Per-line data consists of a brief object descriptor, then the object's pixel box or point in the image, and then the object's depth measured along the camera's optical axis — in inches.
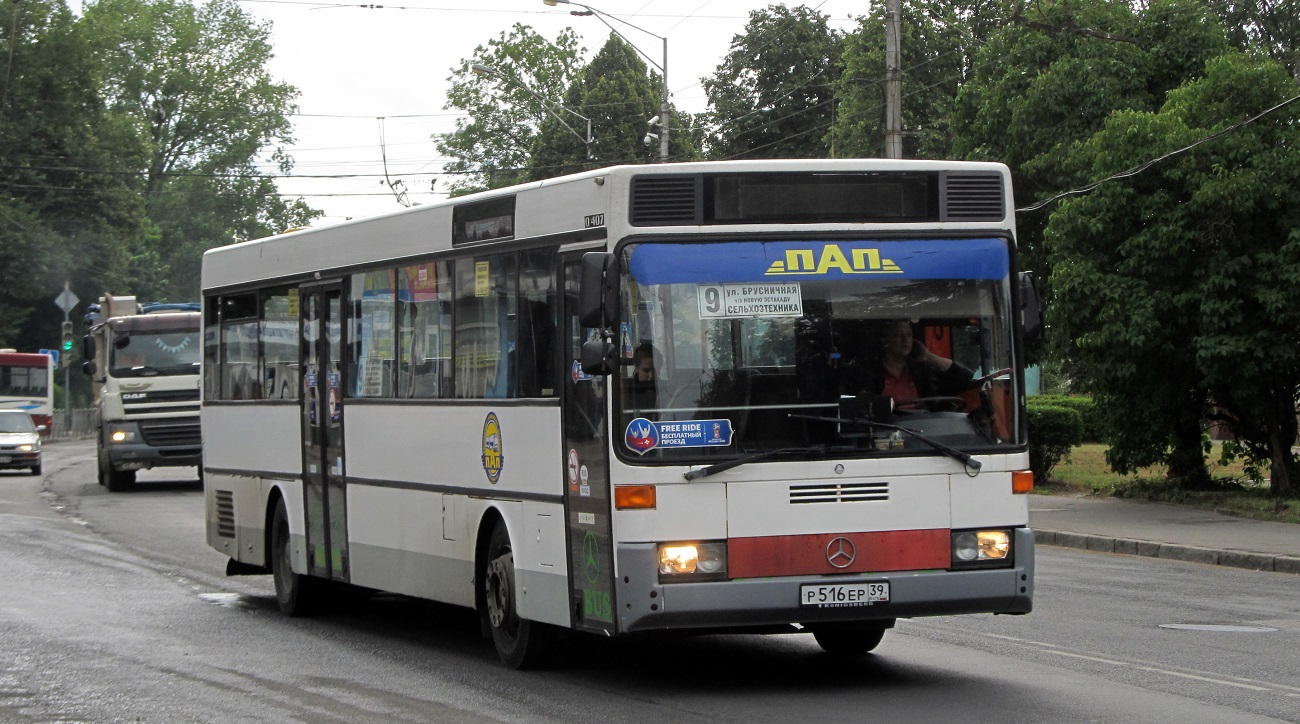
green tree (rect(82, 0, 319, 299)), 3479.3
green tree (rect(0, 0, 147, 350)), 2714.1
